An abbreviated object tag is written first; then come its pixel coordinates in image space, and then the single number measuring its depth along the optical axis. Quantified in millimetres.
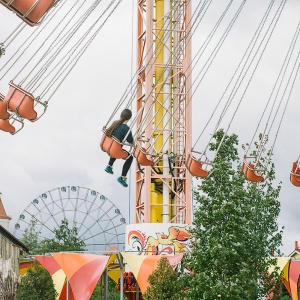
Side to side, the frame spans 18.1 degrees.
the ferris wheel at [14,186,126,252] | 59062
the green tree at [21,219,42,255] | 64188
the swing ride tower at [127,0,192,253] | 42750
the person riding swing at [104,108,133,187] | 21356
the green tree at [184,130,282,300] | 25094
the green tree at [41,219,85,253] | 60781
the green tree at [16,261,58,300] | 40594
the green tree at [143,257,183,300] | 31109
